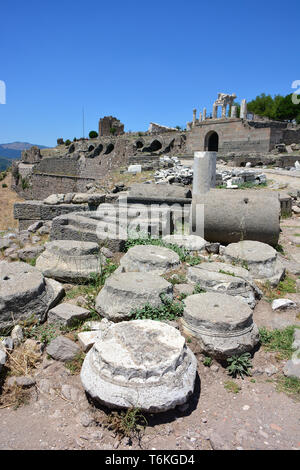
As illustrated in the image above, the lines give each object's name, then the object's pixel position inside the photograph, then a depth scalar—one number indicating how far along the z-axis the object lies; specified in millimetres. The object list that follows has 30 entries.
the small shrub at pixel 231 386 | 2857
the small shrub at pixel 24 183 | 29297
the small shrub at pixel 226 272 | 4551
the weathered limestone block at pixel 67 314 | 3541
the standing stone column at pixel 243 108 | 25591
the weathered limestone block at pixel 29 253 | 5729
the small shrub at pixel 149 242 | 5554
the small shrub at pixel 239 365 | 3064
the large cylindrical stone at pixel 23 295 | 3451
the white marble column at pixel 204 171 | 9586
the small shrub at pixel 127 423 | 2373
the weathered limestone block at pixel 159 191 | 8589
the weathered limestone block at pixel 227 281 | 4102
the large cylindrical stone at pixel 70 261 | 4559
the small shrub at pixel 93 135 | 42250
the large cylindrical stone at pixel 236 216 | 5793
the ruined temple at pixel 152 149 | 21844
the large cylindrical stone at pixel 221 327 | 3184
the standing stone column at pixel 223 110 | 30242
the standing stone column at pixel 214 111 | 29661
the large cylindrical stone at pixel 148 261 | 4645
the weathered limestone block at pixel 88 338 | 3168
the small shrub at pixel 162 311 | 3497
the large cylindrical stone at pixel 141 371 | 2479
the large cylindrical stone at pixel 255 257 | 4941
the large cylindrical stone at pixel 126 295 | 3549
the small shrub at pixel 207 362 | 3143
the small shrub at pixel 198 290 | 4129
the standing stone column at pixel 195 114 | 30938
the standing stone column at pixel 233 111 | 26984
